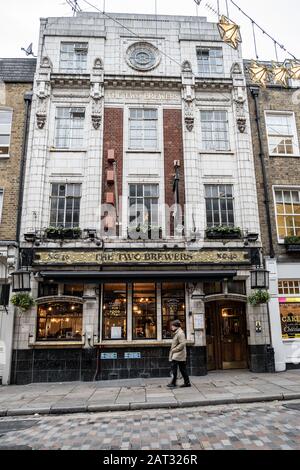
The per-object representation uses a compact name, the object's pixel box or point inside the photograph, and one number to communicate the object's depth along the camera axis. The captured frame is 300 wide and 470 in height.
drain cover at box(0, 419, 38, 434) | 6.54
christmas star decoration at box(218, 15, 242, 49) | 8.24
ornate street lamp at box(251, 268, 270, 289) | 11.70
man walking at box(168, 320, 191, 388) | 9.52
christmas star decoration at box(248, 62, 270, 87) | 9.72
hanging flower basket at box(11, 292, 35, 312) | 11.47
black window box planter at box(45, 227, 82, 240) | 12.52
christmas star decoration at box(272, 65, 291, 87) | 9.38
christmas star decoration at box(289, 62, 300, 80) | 8.94
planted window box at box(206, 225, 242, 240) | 12.91
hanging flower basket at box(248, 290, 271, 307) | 12.11
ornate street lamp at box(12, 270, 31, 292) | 11.12
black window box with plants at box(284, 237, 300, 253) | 13.24
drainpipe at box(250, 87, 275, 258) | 13.42
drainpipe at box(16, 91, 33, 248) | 12.85
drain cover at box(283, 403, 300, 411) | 7.26
